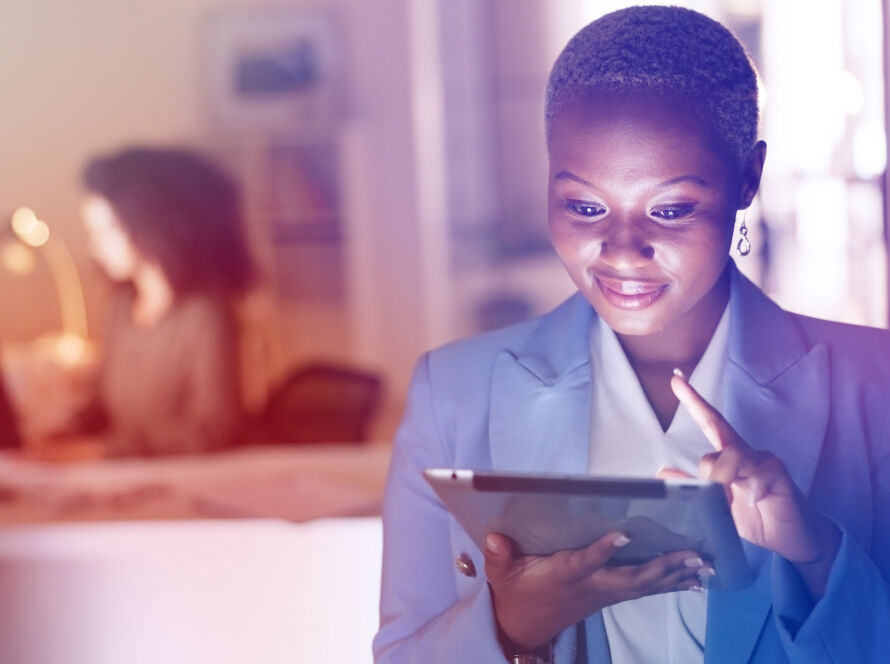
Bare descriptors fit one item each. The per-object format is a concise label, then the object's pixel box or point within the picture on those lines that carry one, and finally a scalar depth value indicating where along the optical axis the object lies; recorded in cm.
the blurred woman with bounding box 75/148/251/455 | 274
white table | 163
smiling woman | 108
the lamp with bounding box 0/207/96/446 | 265
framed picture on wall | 309
